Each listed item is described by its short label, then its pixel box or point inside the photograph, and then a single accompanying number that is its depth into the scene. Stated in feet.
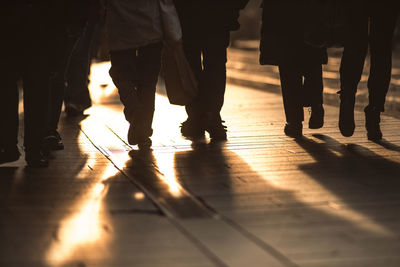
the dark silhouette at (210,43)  45.29
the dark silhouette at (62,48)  38.16
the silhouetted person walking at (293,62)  46.31
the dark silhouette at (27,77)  36.83
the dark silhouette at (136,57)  41.65
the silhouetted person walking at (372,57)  43.48
